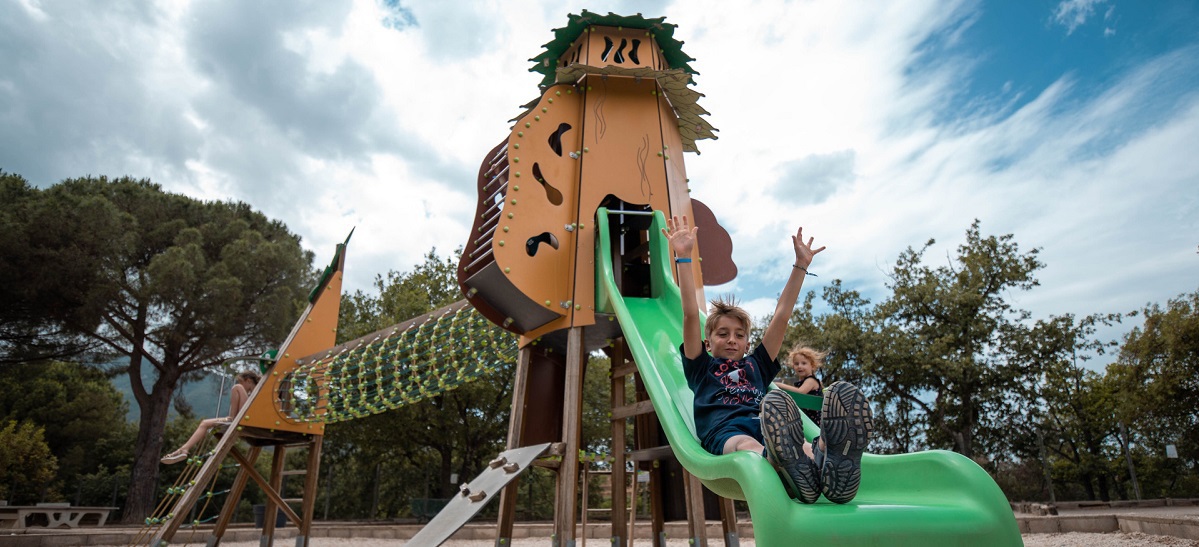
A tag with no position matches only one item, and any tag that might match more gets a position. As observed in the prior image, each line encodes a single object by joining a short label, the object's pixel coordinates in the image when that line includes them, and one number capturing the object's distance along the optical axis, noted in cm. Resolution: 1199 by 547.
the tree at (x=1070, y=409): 2109
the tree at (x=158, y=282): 1745
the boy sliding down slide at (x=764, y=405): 210
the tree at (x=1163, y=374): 1675
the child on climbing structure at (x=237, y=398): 747
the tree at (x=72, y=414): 2538
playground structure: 497
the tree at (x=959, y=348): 2081
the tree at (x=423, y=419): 1917
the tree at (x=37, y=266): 1662
